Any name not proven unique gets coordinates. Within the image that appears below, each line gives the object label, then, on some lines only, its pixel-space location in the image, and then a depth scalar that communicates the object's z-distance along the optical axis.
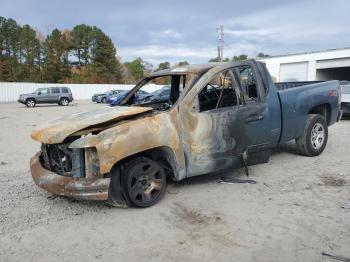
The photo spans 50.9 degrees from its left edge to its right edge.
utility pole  50.61
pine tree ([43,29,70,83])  59.56
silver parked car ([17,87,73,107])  30.70
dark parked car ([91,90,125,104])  38.38
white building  32.34
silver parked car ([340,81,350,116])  13.98
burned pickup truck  4.43
